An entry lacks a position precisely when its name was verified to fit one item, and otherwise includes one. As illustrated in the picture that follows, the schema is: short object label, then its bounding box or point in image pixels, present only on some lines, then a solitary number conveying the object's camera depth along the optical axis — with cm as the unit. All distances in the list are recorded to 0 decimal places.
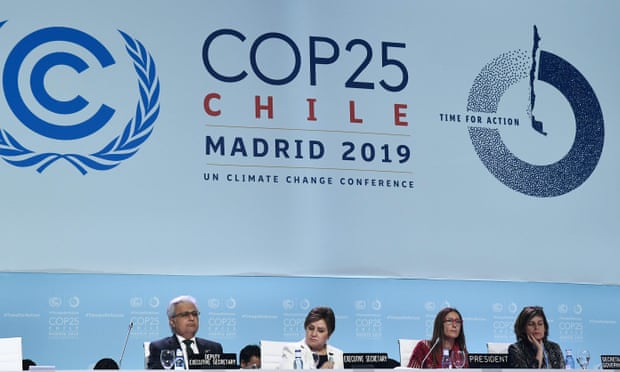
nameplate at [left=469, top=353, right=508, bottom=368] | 574
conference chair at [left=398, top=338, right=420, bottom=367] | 640
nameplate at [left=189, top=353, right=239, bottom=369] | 536
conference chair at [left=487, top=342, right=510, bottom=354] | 675
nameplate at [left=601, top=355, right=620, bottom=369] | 588
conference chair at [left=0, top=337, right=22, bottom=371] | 524
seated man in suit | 655
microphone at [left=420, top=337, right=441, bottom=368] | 648
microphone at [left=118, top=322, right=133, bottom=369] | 652
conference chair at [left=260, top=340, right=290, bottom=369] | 584
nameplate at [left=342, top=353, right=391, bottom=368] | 558
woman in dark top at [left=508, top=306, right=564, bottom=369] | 696
